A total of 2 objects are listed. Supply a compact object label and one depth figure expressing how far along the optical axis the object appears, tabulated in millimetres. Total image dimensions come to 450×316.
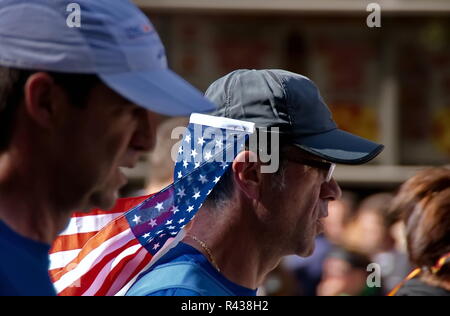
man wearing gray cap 5492
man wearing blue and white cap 3639
